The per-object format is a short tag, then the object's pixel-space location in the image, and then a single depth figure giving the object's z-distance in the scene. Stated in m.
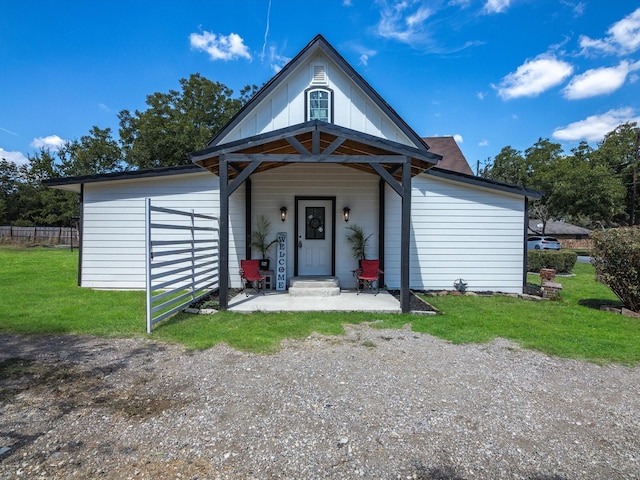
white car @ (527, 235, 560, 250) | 23.72
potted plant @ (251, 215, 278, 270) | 8.69
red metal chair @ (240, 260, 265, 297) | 7.60
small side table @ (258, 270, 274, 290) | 8.42
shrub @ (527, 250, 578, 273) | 12.72
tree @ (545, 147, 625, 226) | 22.73
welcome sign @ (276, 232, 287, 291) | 8.51
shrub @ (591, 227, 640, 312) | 6.03
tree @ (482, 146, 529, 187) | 32.81
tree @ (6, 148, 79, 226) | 32.59
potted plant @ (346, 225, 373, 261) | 8.76
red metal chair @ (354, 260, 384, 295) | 7.73
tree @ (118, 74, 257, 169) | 24.55
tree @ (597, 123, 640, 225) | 26.28
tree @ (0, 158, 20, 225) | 33.97
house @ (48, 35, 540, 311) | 8.56
